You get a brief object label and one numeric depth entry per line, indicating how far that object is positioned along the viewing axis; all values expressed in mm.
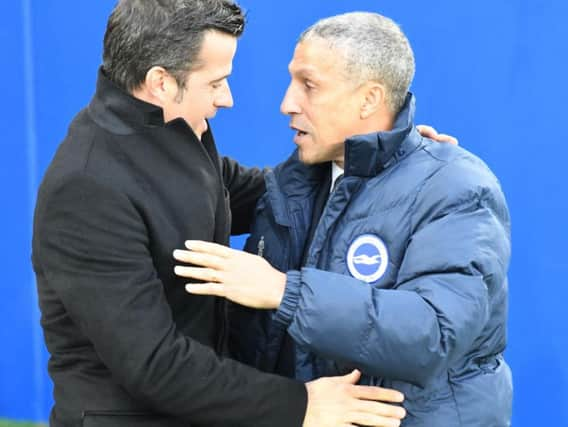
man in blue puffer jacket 4600
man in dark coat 4623
